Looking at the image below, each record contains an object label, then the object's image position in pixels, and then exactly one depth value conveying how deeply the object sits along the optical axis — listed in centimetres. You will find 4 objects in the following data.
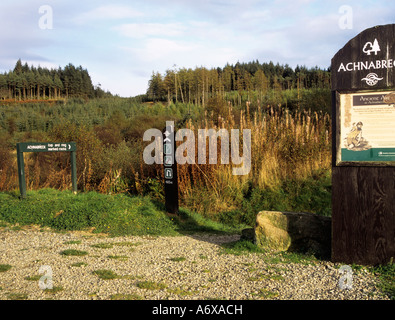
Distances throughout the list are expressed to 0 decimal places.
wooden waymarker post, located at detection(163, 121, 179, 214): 847
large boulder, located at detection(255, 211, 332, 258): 577
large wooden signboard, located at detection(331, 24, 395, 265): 488
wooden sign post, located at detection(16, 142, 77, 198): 922
